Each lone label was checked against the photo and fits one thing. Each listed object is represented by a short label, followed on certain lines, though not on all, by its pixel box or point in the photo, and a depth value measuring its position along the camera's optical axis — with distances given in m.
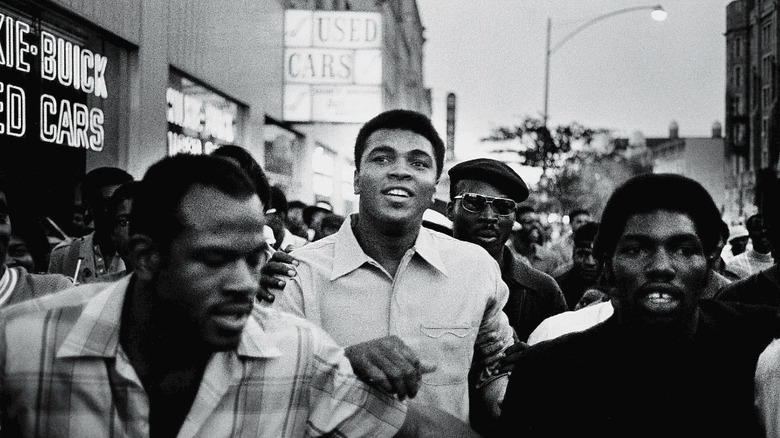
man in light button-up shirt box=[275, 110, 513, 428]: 3.51
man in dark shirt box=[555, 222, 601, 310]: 8.30
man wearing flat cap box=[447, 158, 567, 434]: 5.36
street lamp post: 28.67
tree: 36.38
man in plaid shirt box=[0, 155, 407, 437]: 2.26
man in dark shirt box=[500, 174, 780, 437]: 2.82
